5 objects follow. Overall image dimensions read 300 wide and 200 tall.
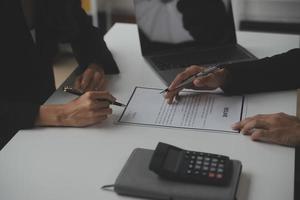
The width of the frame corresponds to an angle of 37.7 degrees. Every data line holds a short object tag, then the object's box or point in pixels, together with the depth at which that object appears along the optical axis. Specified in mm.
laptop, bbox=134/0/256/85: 1507
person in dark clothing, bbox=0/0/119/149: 1155
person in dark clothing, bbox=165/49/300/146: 1271
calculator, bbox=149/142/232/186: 870
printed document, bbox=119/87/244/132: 1139
